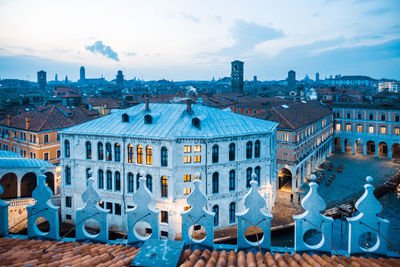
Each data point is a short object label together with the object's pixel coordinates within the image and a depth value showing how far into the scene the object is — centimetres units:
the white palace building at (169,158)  3288
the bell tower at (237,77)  14525
